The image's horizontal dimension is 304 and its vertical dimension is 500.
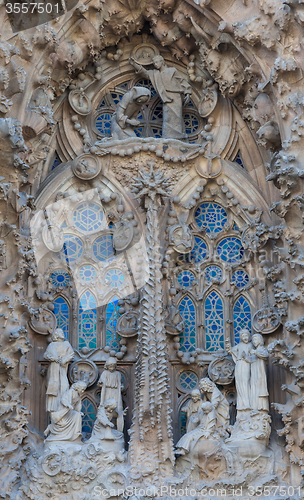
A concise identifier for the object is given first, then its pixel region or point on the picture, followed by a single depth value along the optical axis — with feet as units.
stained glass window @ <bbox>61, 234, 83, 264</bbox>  43.24
